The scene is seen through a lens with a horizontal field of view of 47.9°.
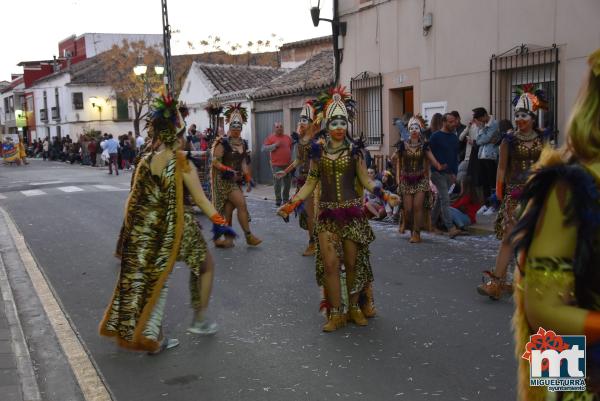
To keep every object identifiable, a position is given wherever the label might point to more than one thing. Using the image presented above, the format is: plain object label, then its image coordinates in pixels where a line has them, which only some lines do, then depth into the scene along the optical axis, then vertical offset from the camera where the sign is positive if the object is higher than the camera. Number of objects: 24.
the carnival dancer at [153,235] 5.17 -0.80
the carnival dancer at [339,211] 5.71 -0.71
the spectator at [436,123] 11.31 +0.02
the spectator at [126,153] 32.19 -1.01
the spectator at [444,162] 10.53 -0.60
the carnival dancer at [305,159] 8.88 -0.41
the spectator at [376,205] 12.18 -1.44
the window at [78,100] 55.06 +2.71
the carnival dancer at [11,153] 40.95 -1.09
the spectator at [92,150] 36.66 -0.93
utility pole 20.98 +2.66
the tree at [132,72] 43.97 +4.14
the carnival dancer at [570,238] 1.75 -0.31
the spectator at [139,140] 30.02 -0.39
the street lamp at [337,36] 17.12 +2.31
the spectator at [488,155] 11.17 -0.53
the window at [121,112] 54.88 +1.64
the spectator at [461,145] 12.36 -0.40
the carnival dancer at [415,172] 9.80 -0.70
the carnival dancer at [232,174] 9.78 -0.64
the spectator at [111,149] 28.43 -0.70
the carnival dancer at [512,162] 6.50 -0.38
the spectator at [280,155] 14.82 -0.59
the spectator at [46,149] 48.47 -1.07
